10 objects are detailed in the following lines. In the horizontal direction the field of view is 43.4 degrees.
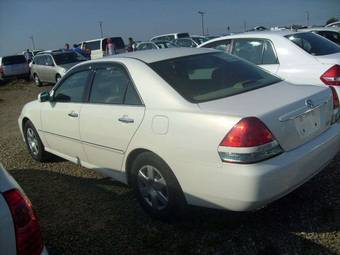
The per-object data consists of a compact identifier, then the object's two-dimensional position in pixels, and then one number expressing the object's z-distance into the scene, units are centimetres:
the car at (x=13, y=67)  2433
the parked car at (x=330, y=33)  1129
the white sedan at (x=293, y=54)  590
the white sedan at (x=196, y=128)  313
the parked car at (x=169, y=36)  2983
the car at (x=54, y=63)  1817
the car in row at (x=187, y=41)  2319
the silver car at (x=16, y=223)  202
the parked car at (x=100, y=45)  2616
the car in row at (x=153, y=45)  2297
